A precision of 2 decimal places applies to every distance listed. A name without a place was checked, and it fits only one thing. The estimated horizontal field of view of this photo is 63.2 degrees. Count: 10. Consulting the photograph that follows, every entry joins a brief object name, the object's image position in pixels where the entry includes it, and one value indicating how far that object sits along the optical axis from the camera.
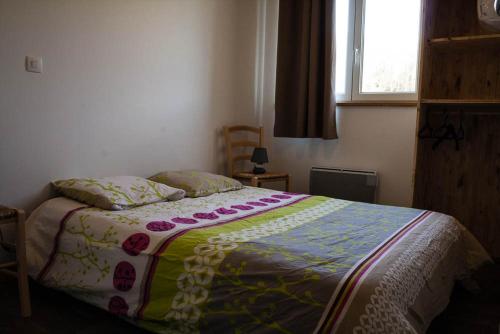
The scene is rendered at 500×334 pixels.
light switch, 2.32
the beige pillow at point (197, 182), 2.76
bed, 1.35
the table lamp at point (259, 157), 3.57
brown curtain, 3.43
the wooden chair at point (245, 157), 3.49
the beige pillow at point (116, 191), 2.24
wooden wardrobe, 2.89
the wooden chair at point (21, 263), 1.93
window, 3.27
